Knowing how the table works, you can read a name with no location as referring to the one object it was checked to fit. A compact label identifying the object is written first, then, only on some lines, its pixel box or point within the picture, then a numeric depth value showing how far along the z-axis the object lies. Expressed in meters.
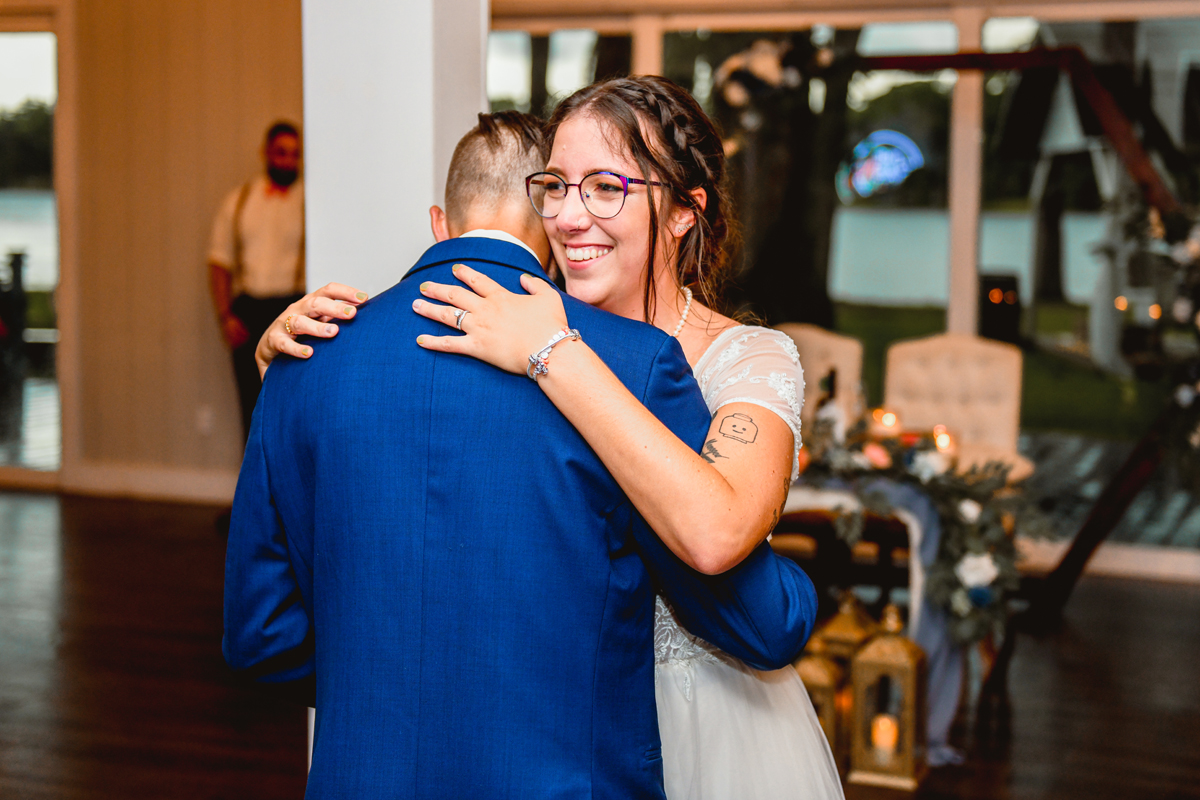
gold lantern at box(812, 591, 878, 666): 3.40
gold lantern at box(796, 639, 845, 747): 3.24
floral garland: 3.42
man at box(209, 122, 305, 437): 5.94
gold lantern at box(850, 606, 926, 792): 3.25
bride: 1.12
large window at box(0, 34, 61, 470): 7.26
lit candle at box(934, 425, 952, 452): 3.86
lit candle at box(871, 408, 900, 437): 4.00
